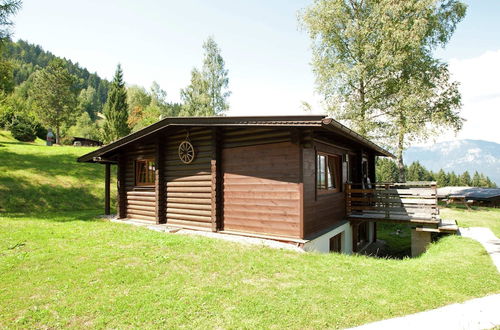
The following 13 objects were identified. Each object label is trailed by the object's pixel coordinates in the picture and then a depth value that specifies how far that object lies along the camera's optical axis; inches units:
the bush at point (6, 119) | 1424.7
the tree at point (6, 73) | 669.7
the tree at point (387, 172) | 2556.6
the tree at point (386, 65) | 698.8
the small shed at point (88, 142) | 1568.7
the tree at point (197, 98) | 1189.7
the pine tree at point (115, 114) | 1589.6
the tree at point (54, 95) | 1535.4
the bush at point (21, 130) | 1328.7
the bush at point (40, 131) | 1503.8
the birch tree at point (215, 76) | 1212.5
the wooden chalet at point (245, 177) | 312.5
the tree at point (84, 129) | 2143.0
